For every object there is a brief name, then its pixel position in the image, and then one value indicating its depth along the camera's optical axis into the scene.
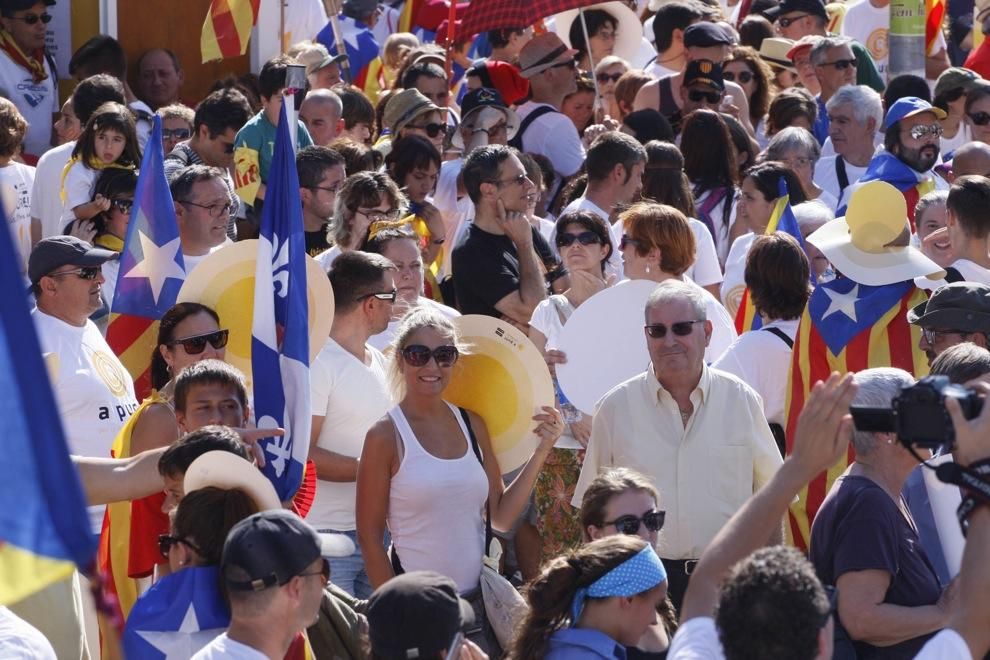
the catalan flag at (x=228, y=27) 20.41
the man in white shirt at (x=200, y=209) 13.24
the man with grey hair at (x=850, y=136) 17.78
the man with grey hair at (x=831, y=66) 19.89
